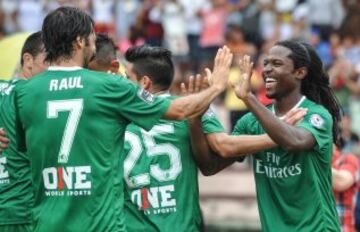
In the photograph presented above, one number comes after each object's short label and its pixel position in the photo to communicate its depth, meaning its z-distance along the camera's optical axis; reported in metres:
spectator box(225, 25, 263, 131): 18.61
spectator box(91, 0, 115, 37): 22.02
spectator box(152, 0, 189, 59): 21.11
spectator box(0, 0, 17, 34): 22.56
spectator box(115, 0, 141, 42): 22.05
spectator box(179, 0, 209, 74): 21.27
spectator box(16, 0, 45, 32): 22.70
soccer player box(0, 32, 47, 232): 8.86
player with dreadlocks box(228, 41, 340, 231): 8.22
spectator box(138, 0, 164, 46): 21.11
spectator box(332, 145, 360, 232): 10.61
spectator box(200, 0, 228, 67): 20.81
